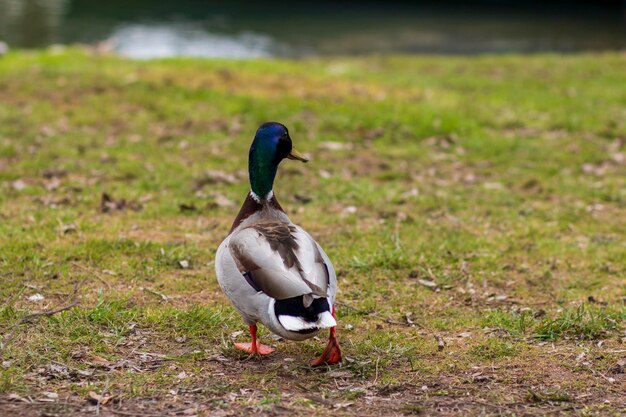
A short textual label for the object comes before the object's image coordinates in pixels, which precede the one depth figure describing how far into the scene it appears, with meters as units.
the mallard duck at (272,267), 7.52
